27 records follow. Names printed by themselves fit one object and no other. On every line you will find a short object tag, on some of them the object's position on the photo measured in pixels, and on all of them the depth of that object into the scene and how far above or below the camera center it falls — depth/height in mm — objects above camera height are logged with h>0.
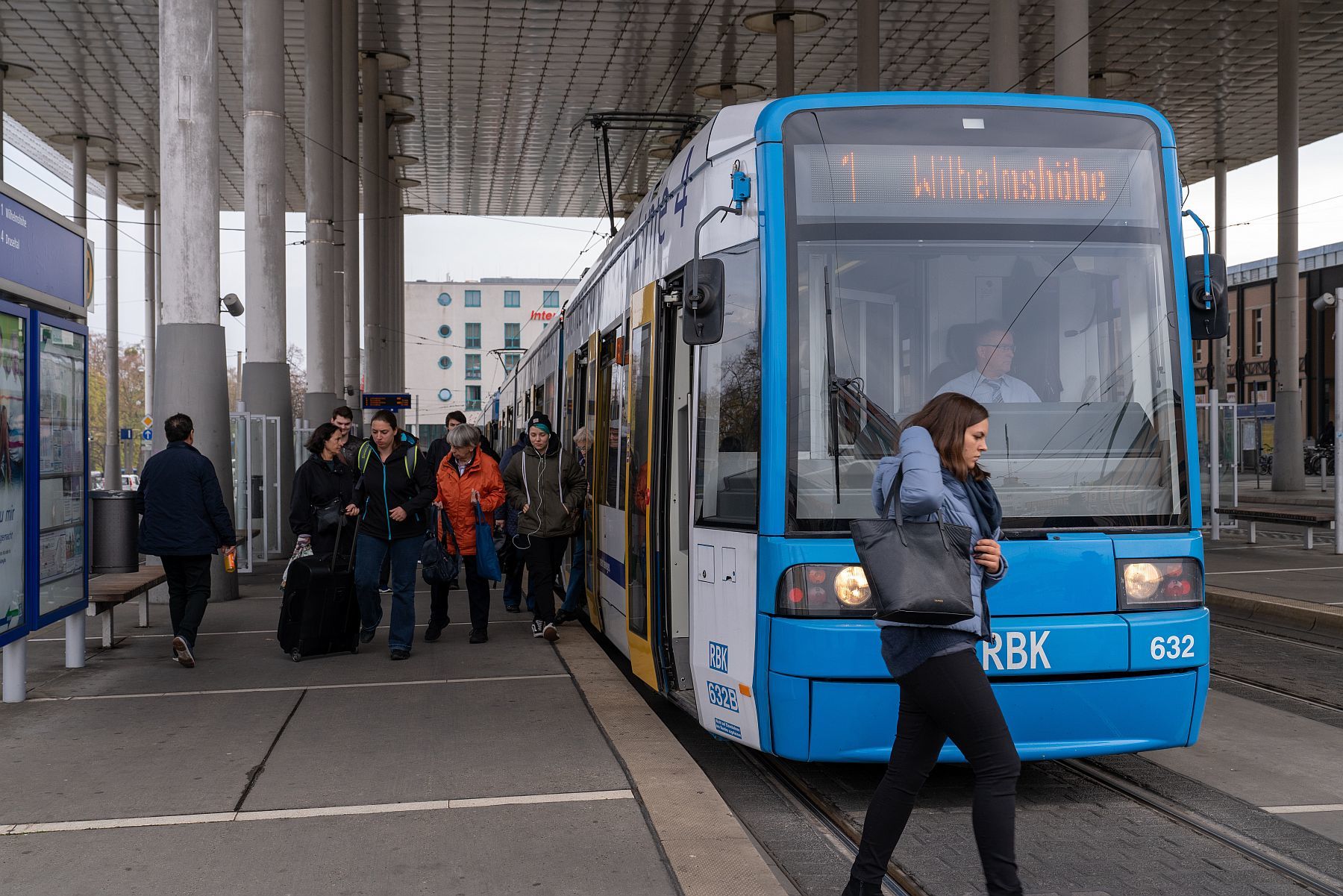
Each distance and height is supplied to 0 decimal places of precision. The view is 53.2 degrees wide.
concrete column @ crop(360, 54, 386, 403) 38250 +6500
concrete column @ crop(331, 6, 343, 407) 25938 +5787
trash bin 9344 -608
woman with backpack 9383 -477
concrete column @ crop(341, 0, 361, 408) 30234 +6238
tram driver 5523 +245
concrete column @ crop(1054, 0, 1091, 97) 18719 +5446
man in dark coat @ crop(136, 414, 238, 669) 9133 -531
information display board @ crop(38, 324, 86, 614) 8125 -144
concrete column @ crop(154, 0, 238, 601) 12758 +2154
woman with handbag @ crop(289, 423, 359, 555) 9578 -389
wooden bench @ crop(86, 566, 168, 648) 9393 -1060
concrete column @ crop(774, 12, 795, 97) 31641 +9212
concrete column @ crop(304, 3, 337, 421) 24688 +4385
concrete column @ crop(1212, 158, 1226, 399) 46744 +7151
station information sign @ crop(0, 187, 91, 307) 7535 +1152
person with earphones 10000 -460
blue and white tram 5258 +177
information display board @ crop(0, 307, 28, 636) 7457 -130
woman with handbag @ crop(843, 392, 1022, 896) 3879 -682
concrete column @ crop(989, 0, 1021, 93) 21094 +6337
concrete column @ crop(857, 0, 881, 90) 26734 +8004
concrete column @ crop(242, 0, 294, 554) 16797 +2924
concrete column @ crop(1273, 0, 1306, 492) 32562 +2988
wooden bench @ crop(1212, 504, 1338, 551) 16609 -1094
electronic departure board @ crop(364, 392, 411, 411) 32719 +1026
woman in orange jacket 10086 -447
